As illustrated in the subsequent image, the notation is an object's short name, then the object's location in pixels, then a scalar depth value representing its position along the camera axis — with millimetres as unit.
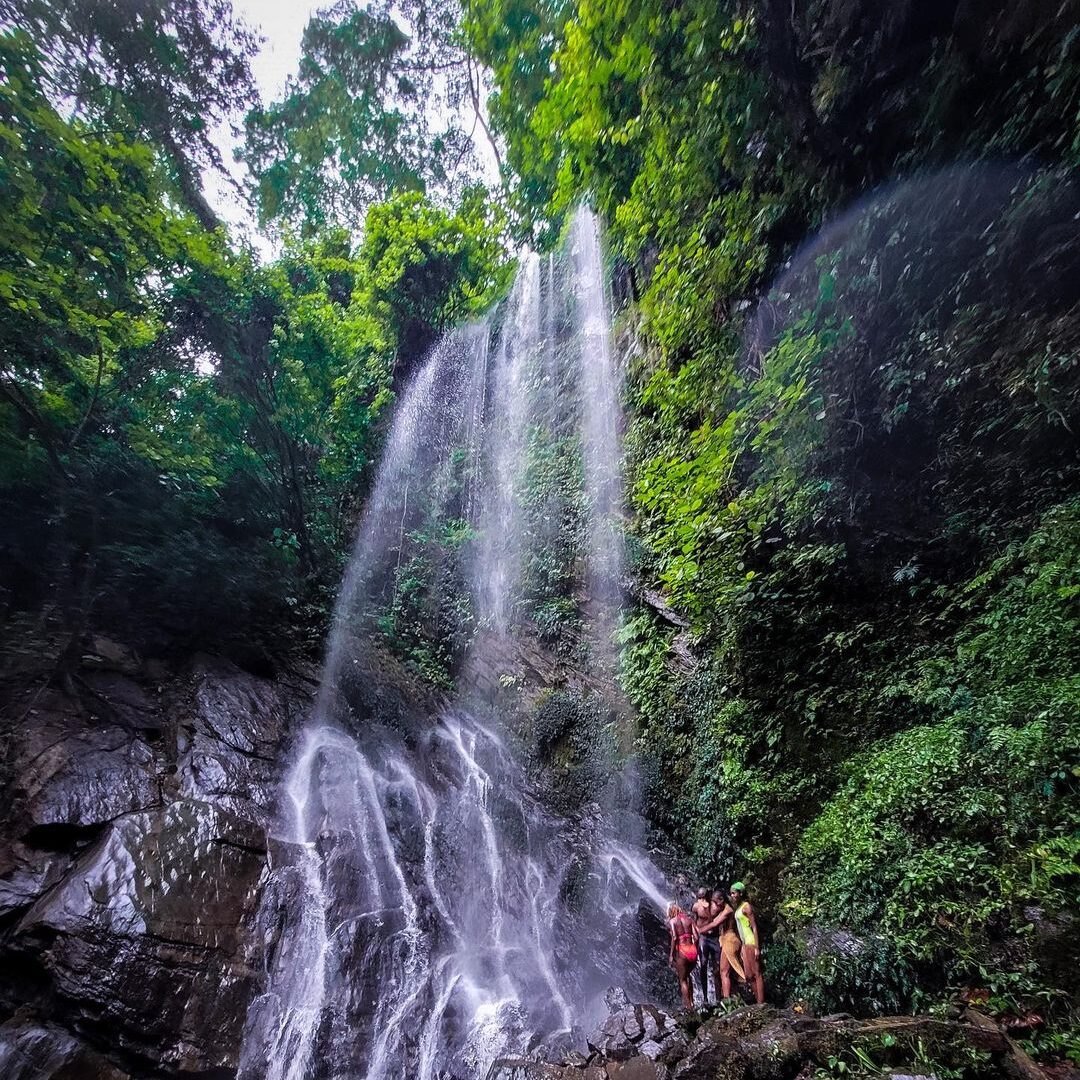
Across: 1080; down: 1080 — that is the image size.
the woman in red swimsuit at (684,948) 5676
